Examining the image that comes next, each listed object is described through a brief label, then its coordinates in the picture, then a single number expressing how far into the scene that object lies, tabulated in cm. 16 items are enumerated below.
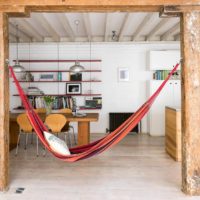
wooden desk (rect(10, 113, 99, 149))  499
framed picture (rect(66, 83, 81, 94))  746
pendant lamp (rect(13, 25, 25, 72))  558
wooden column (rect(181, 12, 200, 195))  302
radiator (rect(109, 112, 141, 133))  736
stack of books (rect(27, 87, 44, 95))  725
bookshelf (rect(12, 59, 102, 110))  742
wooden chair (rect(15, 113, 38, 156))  486
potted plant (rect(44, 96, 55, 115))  540
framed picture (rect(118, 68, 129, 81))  750
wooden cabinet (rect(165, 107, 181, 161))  448
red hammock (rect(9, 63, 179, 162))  321
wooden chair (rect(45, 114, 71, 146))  481
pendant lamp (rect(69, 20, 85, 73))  552
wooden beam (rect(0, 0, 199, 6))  300
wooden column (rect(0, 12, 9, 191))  309
